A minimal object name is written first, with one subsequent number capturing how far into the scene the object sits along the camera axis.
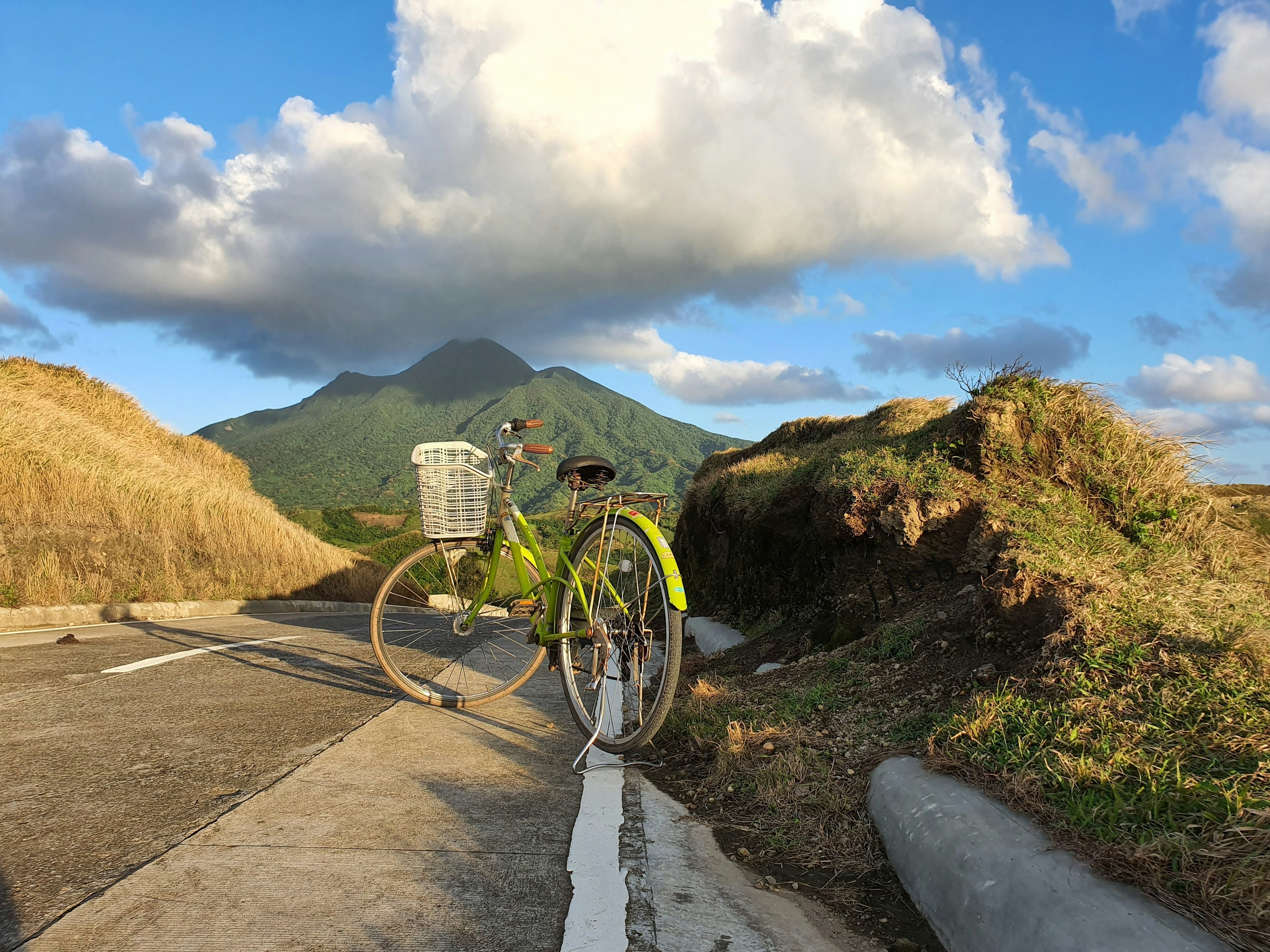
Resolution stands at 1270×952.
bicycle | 3.95
